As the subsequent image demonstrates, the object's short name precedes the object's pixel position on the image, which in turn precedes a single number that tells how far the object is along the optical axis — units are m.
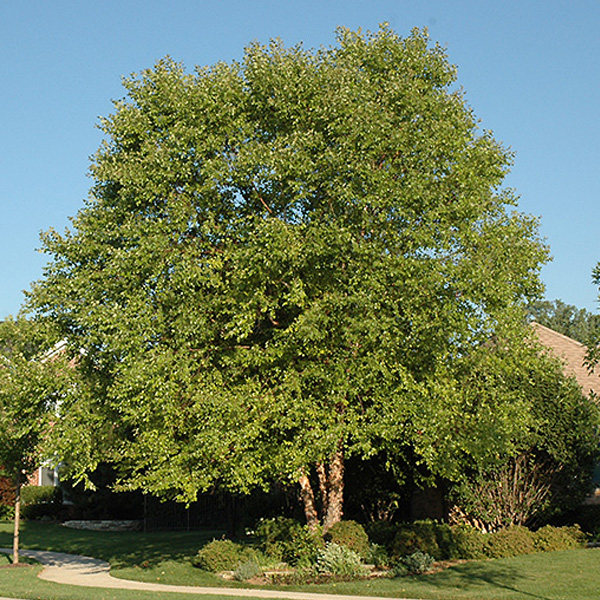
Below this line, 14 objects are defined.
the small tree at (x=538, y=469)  20.31
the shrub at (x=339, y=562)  17.31
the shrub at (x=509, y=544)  18.58
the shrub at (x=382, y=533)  19.40
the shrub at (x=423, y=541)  18.08
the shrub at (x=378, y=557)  18.11
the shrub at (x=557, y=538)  19.00
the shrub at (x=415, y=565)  17.22
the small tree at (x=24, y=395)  18.62
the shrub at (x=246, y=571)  17.80
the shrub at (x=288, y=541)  18.33
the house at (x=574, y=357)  23.55
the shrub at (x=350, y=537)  18.12
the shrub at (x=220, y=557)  18.88
